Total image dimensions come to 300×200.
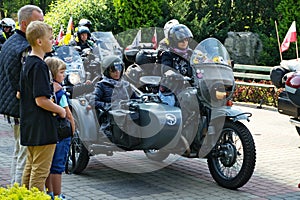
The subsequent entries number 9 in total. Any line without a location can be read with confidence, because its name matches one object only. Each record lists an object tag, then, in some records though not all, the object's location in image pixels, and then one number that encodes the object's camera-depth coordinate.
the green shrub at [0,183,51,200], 3.34
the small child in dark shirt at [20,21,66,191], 5.09
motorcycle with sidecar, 6.70
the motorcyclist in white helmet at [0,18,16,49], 12.91
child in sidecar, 7.14
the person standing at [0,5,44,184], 5.61
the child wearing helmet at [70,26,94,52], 11.76
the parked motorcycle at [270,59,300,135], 7.22
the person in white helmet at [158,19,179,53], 7.50
